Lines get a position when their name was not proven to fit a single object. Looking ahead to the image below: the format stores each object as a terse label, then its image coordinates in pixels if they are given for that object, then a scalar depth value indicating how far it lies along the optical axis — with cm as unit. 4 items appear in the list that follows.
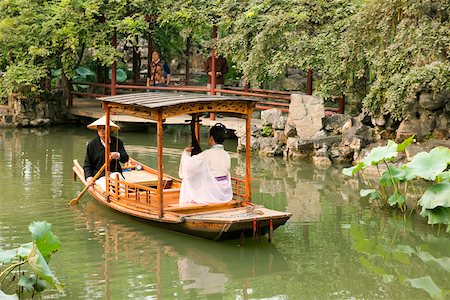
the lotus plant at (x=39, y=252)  713
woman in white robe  999
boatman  1152
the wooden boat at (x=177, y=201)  926
